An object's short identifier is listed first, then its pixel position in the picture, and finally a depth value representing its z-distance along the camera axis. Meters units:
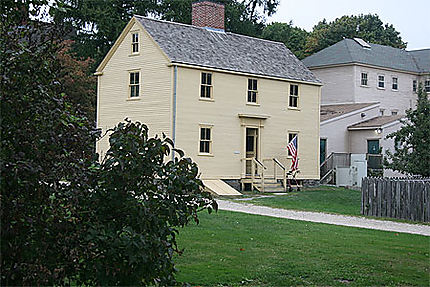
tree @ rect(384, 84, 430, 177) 23.45
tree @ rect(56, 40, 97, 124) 38.16
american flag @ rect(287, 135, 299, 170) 31.94
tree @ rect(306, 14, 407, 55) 61.94
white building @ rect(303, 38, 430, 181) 38.06
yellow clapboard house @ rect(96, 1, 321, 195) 28.84
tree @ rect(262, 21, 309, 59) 58.81
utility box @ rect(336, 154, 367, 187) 34.88
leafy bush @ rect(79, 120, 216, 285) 6.03
